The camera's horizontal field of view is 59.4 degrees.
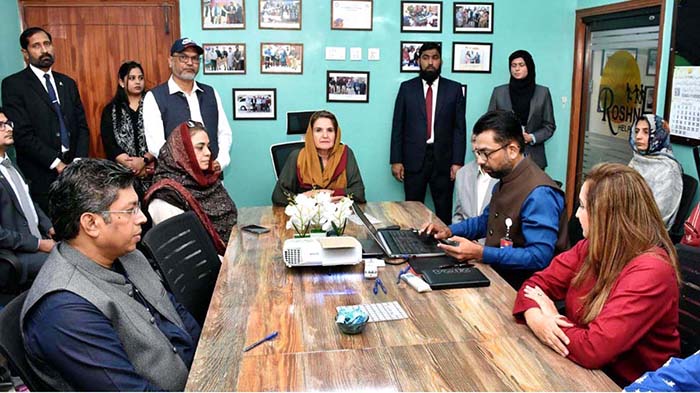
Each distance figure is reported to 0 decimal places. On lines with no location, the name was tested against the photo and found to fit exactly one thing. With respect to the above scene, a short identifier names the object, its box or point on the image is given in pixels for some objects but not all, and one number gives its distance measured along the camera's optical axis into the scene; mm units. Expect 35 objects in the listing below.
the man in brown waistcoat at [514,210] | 2355
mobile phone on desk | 2990
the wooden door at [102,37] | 5020
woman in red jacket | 1589
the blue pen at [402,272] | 2220
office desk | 1482
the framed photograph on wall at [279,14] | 5180
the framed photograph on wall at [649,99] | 4268
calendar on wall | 3742
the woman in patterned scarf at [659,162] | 3672
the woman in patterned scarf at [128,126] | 4504
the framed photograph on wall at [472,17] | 5328
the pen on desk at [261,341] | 1675
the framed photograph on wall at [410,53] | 5332
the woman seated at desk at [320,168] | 3695
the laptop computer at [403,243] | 2520
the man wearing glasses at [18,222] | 2987
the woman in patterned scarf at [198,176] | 3166
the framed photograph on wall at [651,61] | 4312
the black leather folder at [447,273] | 2146
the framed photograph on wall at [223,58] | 5184
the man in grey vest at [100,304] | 1438
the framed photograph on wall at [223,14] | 5125
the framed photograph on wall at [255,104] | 5277
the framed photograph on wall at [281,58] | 5246
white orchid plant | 2641
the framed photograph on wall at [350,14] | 5242
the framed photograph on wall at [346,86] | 5332
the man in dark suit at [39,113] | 4133
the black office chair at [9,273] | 2842
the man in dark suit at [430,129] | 5055
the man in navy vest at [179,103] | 4152
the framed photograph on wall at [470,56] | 5375
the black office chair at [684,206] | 3660
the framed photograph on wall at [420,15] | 5293
